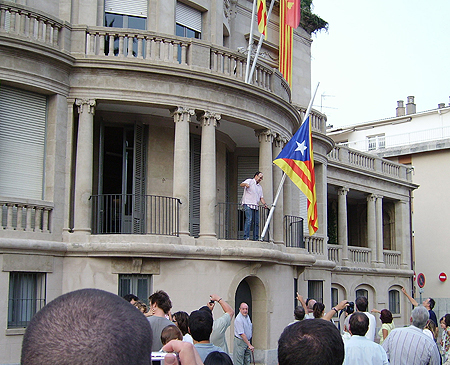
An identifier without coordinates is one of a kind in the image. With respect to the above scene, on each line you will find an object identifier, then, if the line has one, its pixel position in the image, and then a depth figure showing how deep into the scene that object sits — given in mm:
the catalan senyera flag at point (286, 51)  20459
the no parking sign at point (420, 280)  26125
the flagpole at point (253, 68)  17250
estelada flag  17188
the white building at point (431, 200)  36500
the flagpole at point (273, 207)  17062
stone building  14422
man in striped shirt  7223
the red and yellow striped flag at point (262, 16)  18422
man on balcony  16875
